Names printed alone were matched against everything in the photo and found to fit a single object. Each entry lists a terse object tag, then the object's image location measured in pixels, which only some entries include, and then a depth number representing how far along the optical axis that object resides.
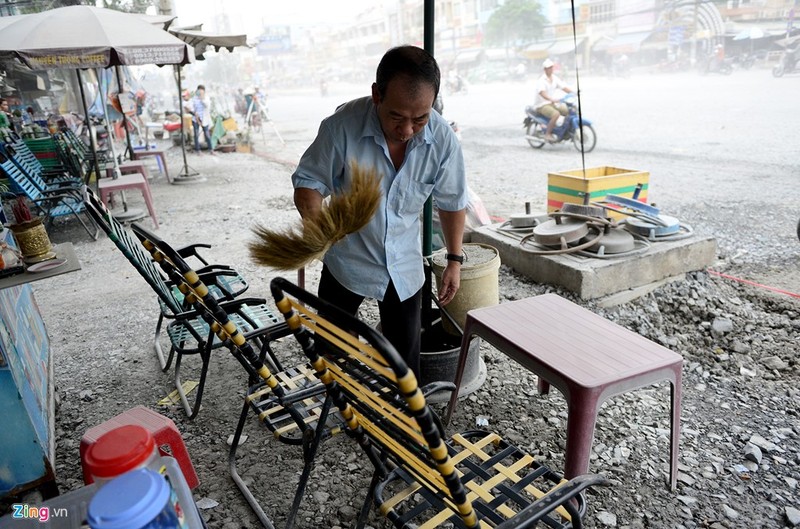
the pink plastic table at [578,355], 1.85
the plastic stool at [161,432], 2.17
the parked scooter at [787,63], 19.33
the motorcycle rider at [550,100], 10.77
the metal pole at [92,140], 7.20
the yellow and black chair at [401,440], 1.13
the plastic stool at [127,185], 6.29
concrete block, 3.89
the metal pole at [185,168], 9.30
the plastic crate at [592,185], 4.58
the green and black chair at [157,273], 2.46
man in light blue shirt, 1.80
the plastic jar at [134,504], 0.78
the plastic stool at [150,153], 9.51
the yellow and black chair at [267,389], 1.74
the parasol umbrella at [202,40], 8.96
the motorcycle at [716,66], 23.47
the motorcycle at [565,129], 10.48
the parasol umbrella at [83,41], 5.64
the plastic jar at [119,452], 0.93
